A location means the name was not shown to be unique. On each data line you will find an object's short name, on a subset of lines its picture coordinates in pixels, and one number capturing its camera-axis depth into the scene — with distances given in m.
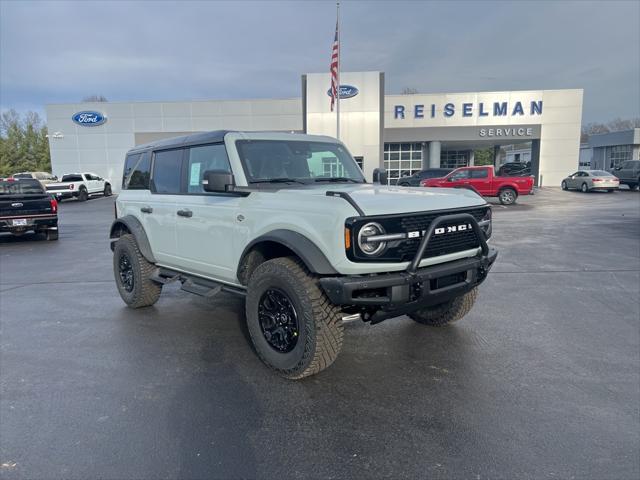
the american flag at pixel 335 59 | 19.69
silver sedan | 28.52
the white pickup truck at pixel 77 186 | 28.51
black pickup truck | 11.98
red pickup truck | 21.70
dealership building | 34.56
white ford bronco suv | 3.39
